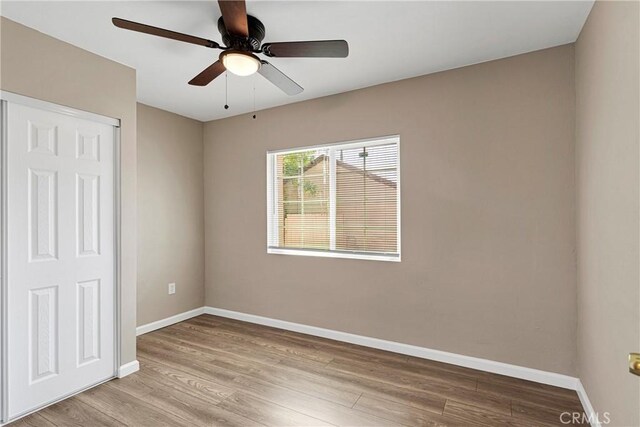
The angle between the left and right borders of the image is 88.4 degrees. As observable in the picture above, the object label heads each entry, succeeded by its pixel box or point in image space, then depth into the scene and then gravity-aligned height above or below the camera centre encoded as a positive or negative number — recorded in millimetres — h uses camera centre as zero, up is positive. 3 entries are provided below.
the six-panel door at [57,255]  2094 -267
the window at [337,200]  3195 +158
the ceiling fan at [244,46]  1653 +957
